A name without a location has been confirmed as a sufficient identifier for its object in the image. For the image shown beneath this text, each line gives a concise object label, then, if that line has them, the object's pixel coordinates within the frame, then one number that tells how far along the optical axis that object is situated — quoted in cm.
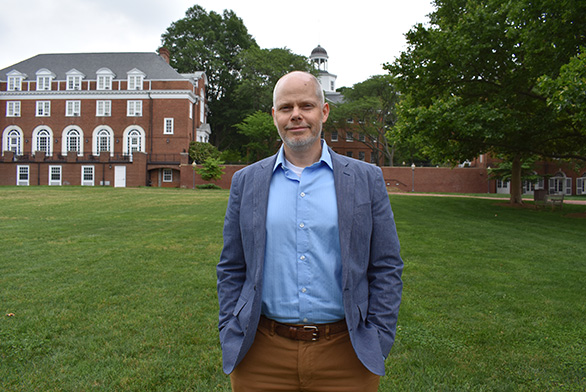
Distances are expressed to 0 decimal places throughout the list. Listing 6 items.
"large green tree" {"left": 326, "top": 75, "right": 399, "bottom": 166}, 4759
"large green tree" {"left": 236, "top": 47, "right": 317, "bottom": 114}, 4881
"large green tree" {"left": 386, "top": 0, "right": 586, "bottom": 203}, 1479
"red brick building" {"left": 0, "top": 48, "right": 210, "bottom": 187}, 4312
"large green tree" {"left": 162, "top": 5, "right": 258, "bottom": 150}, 5591
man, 201
